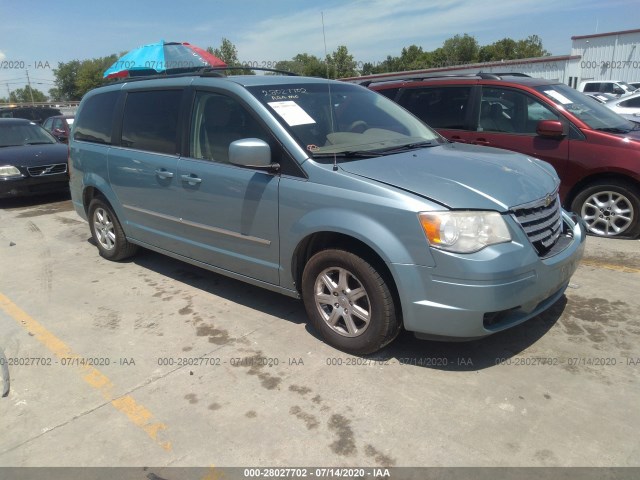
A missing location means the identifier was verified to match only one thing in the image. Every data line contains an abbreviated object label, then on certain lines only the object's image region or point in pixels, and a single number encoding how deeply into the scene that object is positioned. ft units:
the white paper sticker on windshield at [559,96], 19.22
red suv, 17.90
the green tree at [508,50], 263.08
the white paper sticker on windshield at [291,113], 11.94
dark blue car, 28.40
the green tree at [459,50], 258.98
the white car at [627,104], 44.14
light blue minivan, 9.59
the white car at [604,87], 80.66
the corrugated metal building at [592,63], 100.63
